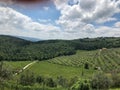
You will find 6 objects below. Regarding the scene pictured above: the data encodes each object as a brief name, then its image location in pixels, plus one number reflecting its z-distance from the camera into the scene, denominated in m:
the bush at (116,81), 17.45
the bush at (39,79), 19.31
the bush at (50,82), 18.43
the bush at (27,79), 18.75
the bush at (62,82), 18.54
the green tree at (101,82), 16.61
